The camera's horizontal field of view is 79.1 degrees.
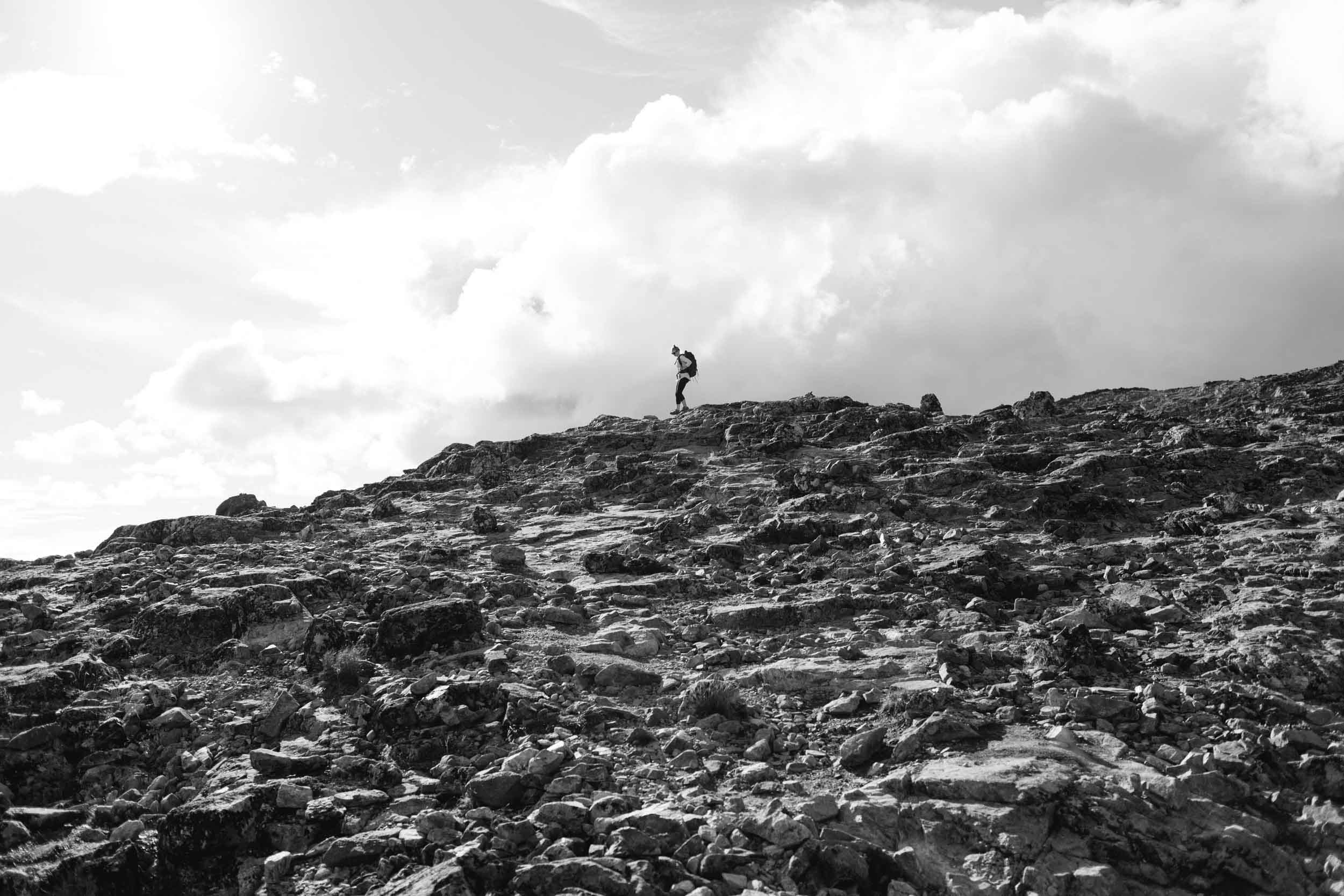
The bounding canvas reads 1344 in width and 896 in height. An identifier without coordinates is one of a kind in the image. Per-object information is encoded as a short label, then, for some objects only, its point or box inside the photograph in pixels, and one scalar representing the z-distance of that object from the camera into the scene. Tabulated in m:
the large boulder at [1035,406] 27.12
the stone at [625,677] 11.00
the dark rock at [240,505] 23.11
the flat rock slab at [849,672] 10.48
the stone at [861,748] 8.65
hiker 31.48
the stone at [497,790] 8.36
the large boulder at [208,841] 7.80
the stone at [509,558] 17.00
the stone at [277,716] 10.43
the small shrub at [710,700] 9.98
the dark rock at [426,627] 12.26
